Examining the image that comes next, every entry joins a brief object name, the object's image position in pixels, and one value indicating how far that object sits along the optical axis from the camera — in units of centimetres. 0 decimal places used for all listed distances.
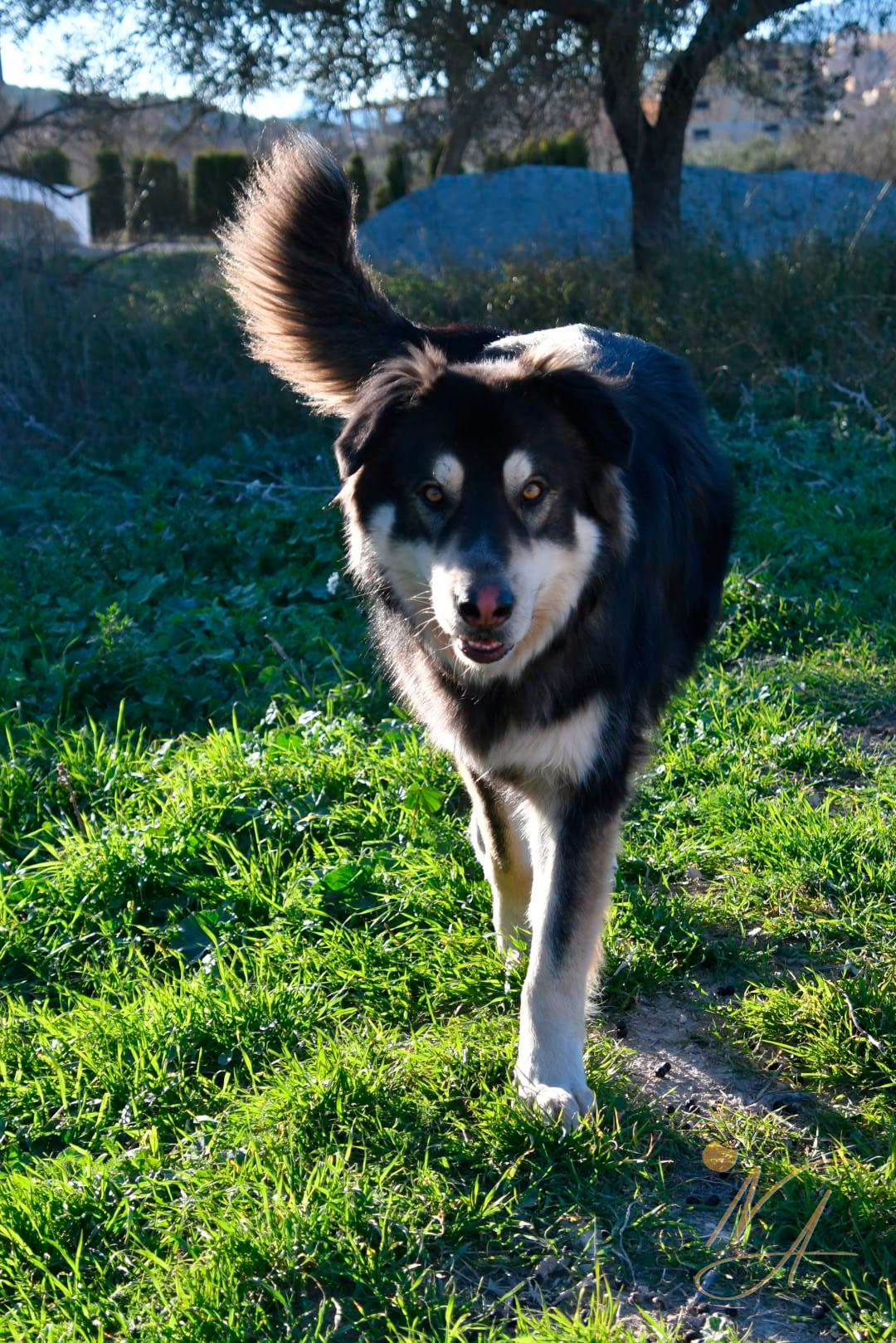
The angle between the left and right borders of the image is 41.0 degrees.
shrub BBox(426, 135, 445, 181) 1730
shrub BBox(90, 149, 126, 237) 1517
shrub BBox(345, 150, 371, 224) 1905
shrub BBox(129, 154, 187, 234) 1132
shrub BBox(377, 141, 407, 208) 1878
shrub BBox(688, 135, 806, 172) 2062
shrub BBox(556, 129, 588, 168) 2119
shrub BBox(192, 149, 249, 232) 2212
